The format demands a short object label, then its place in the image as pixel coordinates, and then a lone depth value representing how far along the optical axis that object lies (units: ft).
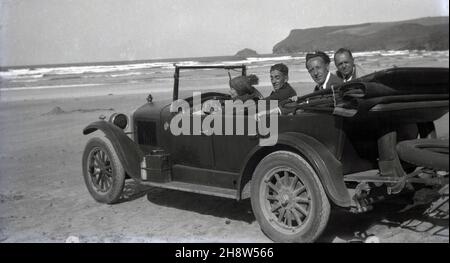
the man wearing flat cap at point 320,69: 15.74
